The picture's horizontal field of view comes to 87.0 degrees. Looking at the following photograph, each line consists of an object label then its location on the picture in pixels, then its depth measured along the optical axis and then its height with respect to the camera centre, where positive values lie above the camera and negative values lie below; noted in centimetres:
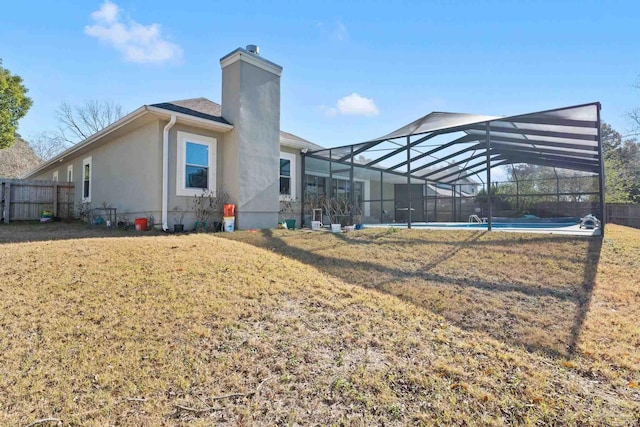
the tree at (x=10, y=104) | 1602 +524
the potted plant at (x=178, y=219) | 845 -18
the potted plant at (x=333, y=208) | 1088 +16
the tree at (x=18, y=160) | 2698 +426
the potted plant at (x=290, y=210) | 1129 +9
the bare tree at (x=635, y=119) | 2203 +630
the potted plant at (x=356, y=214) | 1145 -3
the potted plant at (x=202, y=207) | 889 +13
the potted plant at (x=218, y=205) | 936 +20
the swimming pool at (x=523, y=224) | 1239 -40
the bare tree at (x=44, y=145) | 2941 +584
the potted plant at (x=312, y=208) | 1174 +17
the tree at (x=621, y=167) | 1526 +267
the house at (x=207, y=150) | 857 +173
